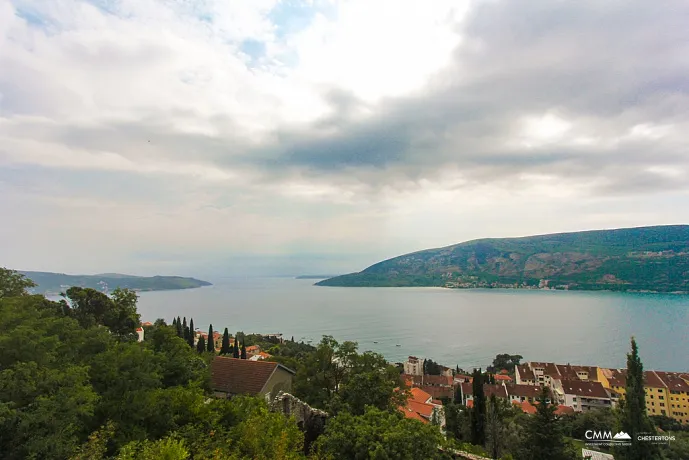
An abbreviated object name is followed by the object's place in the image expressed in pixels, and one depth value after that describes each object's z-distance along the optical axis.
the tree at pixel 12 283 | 17.59
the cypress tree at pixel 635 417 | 17.56
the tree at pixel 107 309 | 19.52
